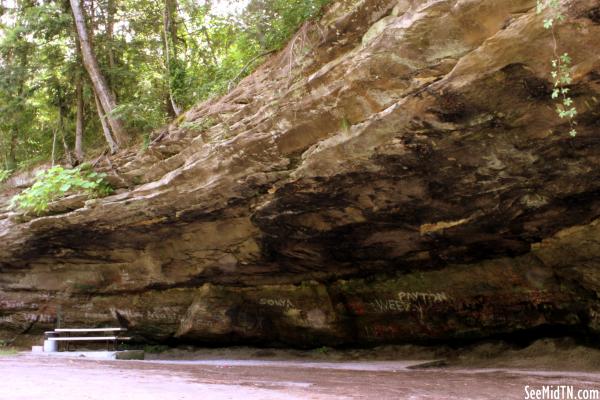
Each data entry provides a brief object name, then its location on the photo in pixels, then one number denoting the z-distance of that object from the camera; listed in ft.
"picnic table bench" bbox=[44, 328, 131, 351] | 39.49
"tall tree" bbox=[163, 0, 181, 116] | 38.78
